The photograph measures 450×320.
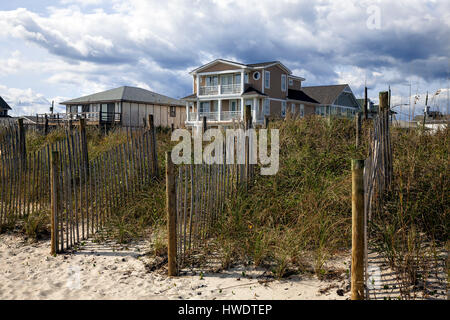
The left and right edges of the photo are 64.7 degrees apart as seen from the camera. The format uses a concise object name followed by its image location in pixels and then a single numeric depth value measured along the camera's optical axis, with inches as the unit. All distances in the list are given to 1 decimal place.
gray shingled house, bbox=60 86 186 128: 1350.9
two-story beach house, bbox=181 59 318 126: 1244.5
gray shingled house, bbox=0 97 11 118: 2017.3
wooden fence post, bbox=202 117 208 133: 390.0
